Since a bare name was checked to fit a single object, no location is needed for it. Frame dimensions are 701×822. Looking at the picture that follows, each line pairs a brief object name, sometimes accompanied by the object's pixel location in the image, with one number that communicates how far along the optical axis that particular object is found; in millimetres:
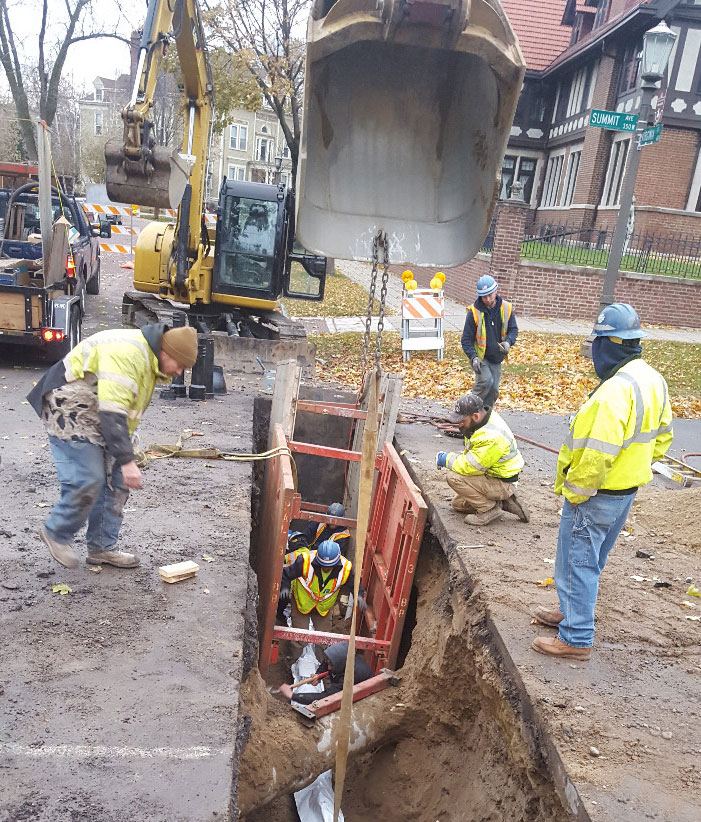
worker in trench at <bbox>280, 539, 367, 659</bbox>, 6172
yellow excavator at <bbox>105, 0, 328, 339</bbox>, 10539
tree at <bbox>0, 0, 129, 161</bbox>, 26672
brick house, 21656
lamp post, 10812
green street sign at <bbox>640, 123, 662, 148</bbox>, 10188
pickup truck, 9562
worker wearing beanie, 4305
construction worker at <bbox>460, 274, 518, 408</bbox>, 8291
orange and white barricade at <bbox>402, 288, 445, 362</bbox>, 13078
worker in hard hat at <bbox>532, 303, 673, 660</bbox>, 3805
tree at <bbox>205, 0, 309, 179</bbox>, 17922
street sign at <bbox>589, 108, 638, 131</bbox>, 10039
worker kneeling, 5922
